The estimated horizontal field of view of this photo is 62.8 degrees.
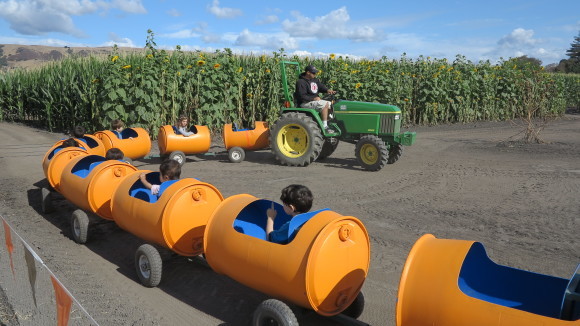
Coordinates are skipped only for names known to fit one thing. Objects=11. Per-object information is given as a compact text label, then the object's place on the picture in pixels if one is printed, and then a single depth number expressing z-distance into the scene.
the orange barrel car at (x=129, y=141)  9.33
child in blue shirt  3.77
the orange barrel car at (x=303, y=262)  3.34
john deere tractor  9.78
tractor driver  10.29
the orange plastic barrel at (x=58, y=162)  6.86
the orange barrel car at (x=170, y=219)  4.50
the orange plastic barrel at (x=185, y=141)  10.20
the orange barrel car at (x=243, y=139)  10.80
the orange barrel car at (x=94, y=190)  5.68
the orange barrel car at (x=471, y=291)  2.58
